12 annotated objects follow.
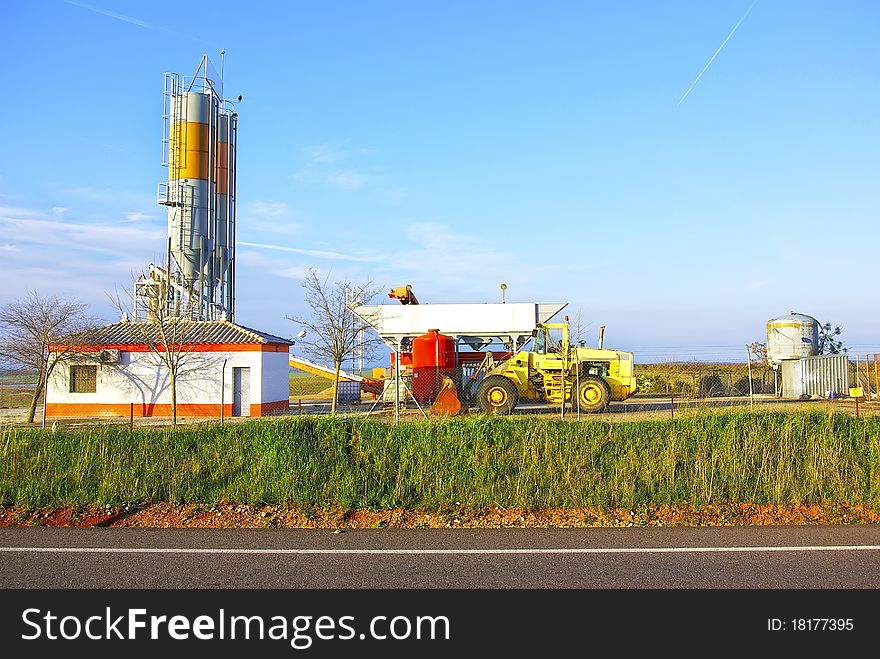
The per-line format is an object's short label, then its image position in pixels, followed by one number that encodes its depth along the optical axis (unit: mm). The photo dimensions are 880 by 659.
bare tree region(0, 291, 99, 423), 29047
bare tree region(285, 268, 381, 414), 33562
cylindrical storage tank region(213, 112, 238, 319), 37906
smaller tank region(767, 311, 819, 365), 38625
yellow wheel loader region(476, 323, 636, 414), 24203
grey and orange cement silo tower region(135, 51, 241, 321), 36438
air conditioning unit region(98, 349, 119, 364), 28062
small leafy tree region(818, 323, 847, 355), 39400
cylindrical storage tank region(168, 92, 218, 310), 36500
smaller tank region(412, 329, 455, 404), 26141
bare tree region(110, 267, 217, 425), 26934
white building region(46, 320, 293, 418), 28016
